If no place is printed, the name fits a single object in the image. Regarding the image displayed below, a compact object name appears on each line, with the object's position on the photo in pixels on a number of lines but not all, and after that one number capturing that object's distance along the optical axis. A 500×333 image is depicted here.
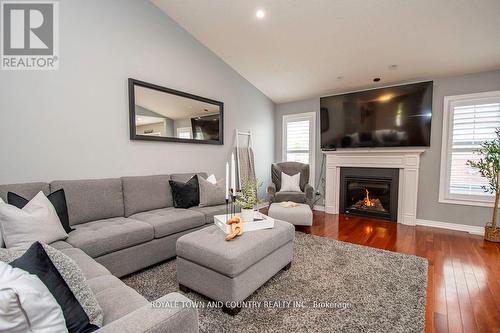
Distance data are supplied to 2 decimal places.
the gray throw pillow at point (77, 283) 0.91
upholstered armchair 4.22
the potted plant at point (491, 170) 3.18
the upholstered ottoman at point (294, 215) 3.43
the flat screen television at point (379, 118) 3.87
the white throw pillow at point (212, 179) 3.49
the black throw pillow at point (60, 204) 2.05
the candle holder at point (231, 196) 2.09
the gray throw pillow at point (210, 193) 3.19
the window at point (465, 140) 3.48
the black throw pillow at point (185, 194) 3.09
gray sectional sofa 1.27
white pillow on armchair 4.54
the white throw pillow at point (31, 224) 1.63
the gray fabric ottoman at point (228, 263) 1.72
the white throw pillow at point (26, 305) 0.62
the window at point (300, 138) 5.17
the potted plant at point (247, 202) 2.25
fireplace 4.17
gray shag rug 1.64
